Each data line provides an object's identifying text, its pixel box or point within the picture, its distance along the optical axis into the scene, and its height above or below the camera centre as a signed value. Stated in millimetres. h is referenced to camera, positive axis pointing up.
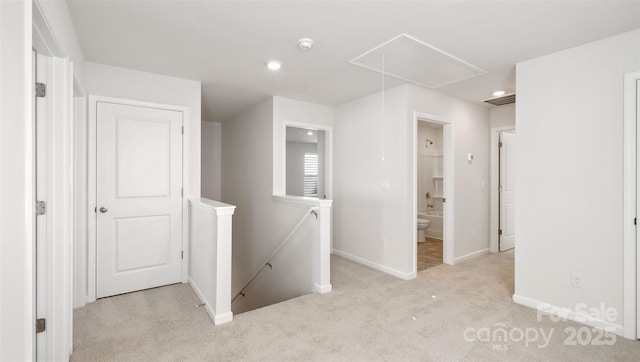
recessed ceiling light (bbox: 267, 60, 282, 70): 3047 +1172
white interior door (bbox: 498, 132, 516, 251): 4969 -184
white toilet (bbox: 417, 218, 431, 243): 5887 -911
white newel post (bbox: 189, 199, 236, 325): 2557 -705
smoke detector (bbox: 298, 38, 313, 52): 2537 +1153
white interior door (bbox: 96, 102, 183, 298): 3139 -194
